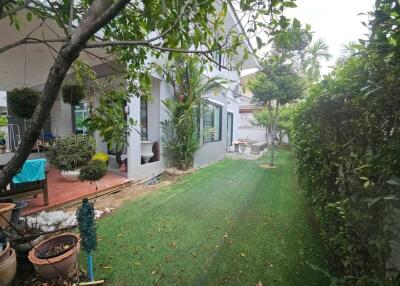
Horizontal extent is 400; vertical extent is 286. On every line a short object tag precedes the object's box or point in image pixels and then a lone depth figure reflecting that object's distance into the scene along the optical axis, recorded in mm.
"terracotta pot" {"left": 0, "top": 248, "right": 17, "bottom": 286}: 2293
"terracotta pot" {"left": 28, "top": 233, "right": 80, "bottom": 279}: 2404
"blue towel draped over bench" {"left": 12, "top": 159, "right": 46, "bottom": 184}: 4105
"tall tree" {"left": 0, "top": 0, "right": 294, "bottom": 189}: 1023
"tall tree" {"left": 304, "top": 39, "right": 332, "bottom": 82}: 12305
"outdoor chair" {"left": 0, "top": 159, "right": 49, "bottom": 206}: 4055
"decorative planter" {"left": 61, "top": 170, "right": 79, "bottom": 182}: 5973
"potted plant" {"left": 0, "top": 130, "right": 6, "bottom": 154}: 8000
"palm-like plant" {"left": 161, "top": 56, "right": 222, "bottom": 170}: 7598
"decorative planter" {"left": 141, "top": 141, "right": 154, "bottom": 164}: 7012
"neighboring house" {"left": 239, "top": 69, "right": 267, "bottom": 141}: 21716
